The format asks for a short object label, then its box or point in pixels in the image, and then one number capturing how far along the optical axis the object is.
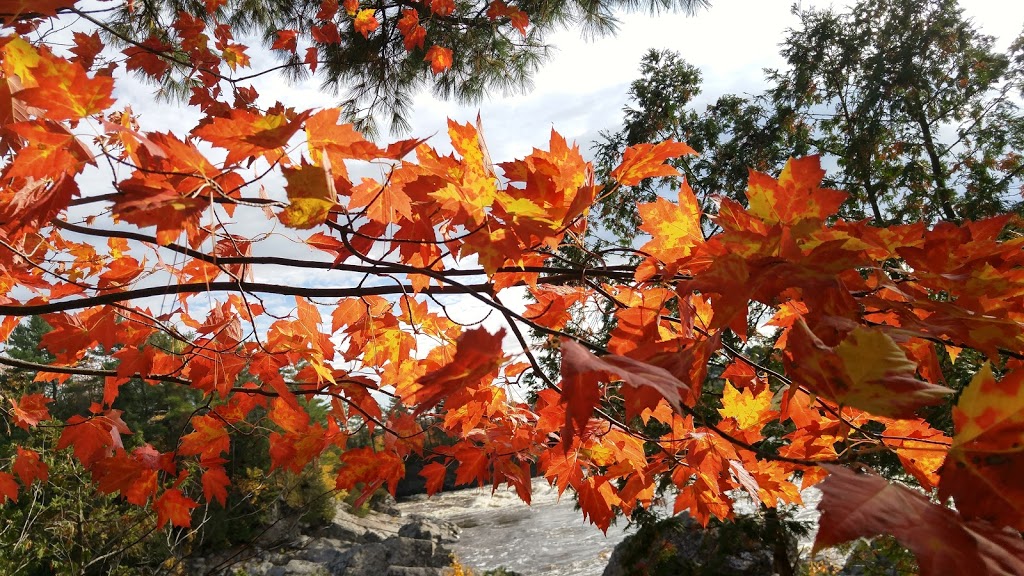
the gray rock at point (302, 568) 8.80
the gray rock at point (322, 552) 11.05
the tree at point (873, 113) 5.60
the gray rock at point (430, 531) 12.32
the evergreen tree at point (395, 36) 3.42
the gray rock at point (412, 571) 7.43
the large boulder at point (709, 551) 4.79
